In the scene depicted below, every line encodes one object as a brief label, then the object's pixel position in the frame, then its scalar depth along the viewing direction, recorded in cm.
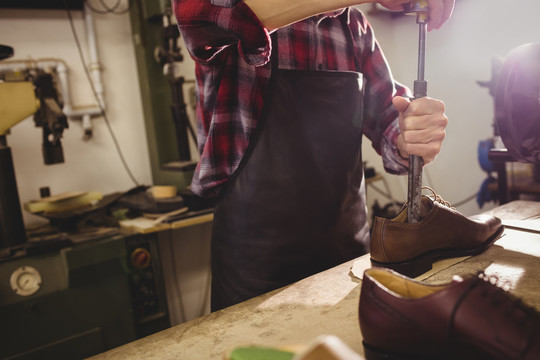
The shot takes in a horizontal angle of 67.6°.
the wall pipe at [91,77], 208
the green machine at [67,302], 147
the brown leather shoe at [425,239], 91
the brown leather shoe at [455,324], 51
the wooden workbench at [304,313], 70
